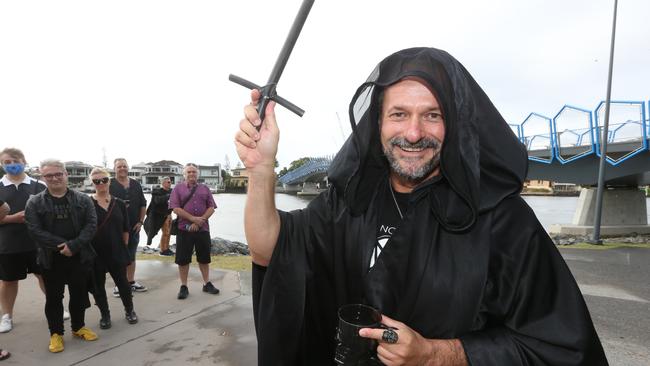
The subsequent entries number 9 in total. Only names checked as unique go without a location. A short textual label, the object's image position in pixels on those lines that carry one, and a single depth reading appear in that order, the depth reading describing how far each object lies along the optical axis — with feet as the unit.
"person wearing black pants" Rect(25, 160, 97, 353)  12.79
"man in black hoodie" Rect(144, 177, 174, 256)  26.84
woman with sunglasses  14.93
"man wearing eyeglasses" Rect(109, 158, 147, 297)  19.25
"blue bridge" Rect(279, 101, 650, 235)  48.57
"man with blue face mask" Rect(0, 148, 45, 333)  13.65
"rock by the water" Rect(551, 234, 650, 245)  46.65
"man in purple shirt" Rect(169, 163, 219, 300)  18.70
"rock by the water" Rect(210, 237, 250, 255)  38.92
